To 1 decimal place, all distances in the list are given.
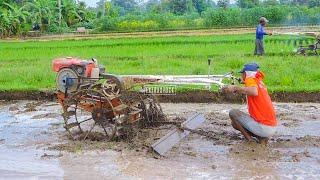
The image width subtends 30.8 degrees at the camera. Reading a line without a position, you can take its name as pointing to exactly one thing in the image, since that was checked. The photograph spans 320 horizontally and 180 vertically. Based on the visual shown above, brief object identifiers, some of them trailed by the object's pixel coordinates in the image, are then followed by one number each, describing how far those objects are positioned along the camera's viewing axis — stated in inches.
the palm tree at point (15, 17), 1553.9
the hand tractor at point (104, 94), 371.2
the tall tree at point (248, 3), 2351.1
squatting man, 347.6
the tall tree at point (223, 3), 2475.0
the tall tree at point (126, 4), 3812.5
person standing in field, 821.9
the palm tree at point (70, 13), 1879.9
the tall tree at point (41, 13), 1707.9
